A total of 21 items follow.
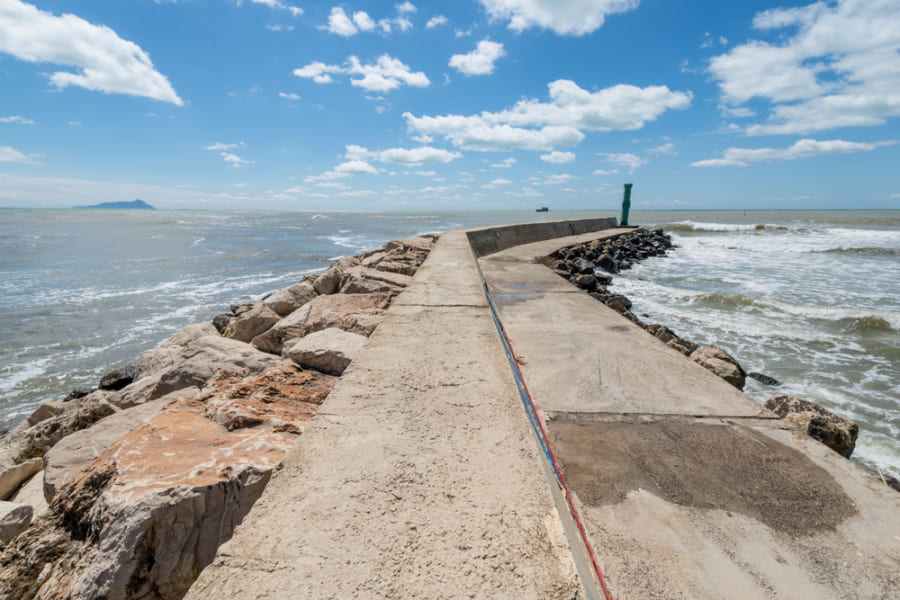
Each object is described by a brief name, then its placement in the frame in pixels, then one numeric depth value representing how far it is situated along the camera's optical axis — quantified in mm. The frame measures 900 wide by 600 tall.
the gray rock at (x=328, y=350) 2781
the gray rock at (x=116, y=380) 4488
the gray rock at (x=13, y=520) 1935
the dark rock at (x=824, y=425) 2359
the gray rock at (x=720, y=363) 3432
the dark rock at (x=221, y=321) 5617
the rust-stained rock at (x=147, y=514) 1309
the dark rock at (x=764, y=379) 4168
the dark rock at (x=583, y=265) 10264
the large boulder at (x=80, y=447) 2121
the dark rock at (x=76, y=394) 4434
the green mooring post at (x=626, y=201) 22719
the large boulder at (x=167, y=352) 4219
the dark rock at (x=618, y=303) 6426
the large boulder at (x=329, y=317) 3713
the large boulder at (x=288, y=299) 5785
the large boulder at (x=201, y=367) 3227
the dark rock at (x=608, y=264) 12070
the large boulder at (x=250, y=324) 5004
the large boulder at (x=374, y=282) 4898
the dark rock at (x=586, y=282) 8391
